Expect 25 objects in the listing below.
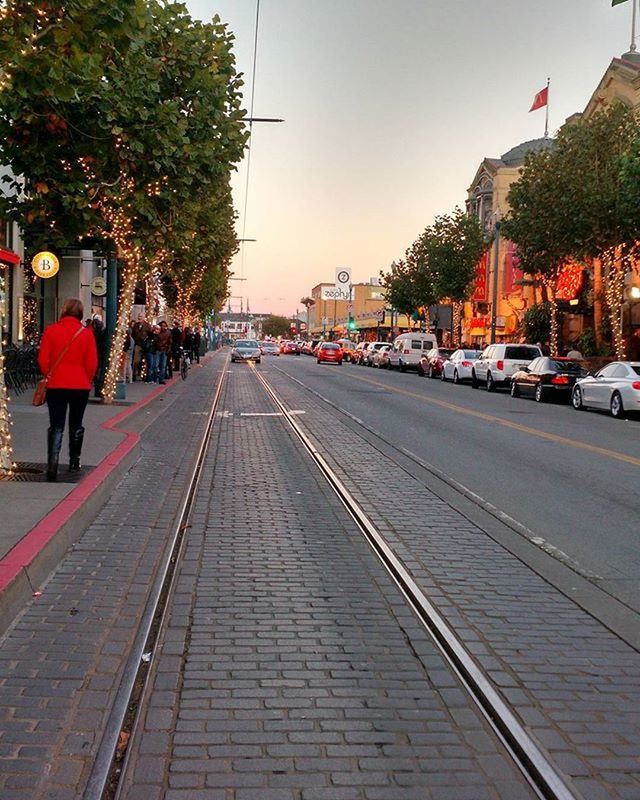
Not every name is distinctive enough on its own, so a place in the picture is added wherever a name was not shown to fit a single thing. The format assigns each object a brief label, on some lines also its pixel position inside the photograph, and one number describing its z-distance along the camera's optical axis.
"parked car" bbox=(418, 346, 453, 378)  43.66
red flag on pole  46.03
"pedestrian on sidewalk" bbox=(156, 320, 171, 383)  27.38
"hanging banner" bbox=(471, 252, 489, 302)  61.47
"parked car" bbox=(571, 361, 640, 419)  22.03
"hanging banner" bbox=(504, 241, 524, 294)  55.84
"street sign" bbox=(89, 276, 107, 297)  28.08
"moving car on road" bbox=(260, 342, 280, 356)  84.12
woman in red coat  9.52
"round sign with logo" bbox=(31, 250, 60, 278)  24.49
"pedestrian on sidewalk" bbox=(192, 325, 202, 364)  43.20
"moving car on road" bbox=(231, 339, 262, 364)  57.44
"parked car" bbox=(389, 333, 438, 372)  50.09
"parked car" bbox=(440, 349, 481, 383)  37.78
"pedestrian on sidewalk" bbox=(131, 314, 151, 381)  27.11
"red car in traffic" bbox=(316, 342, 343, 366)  59.00
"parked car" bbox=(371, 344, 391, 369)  55.81
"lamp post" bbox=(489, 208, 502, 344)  45.59
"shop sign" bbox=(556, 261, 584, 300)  43.91
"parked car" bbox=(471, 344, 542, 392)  33.00
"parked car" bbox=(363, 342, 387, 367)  59.35
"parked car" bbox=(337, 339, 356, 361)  69.19
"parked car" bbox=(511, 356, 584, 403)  27.53
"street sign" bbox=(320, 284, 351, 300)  141.25
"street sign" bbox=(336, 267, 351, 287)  117.81
